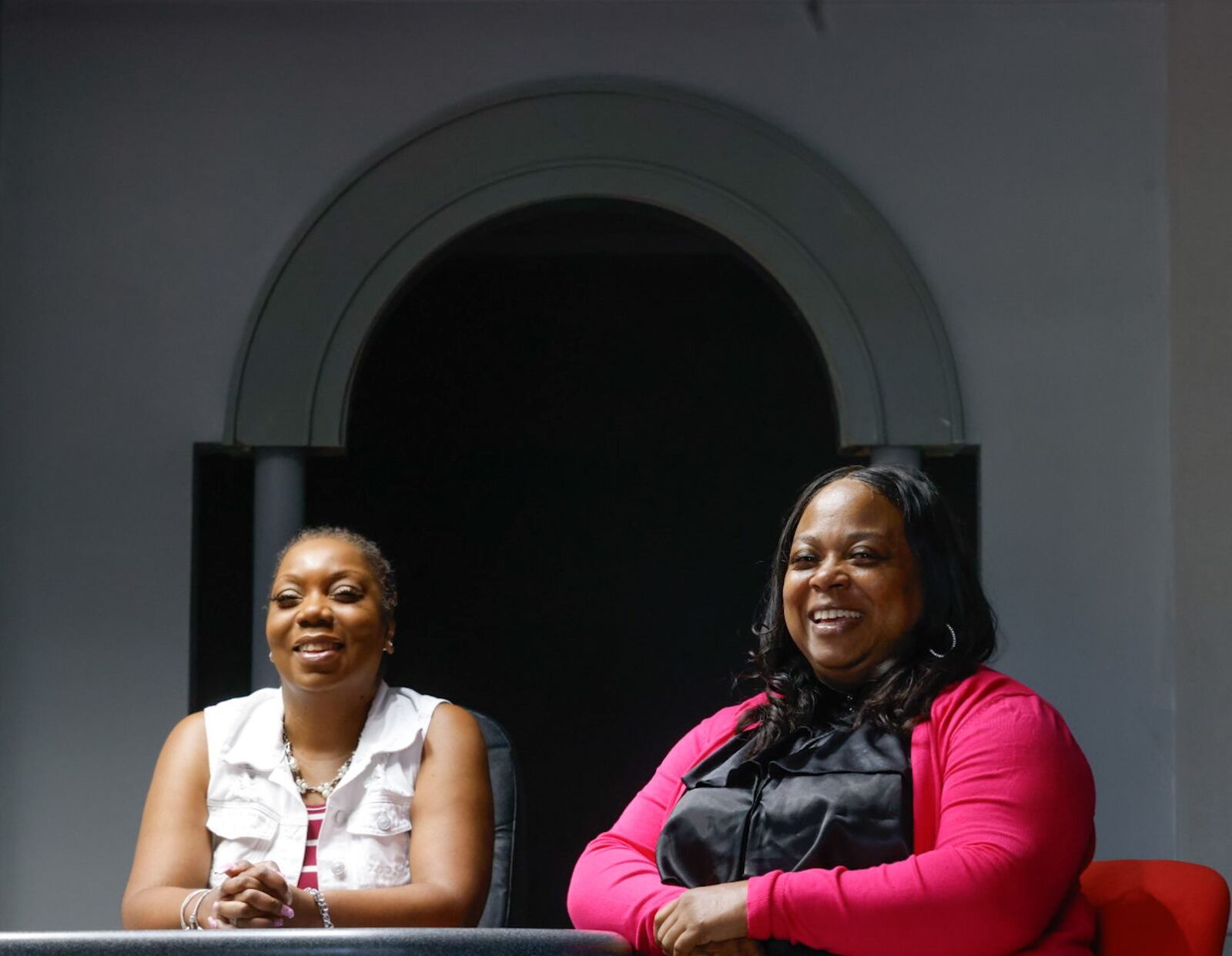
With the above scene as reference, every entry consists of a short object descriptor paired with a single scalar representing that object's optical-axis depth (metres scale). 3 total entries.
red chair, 3.15
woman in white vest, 3.61
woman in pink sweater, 3.16
